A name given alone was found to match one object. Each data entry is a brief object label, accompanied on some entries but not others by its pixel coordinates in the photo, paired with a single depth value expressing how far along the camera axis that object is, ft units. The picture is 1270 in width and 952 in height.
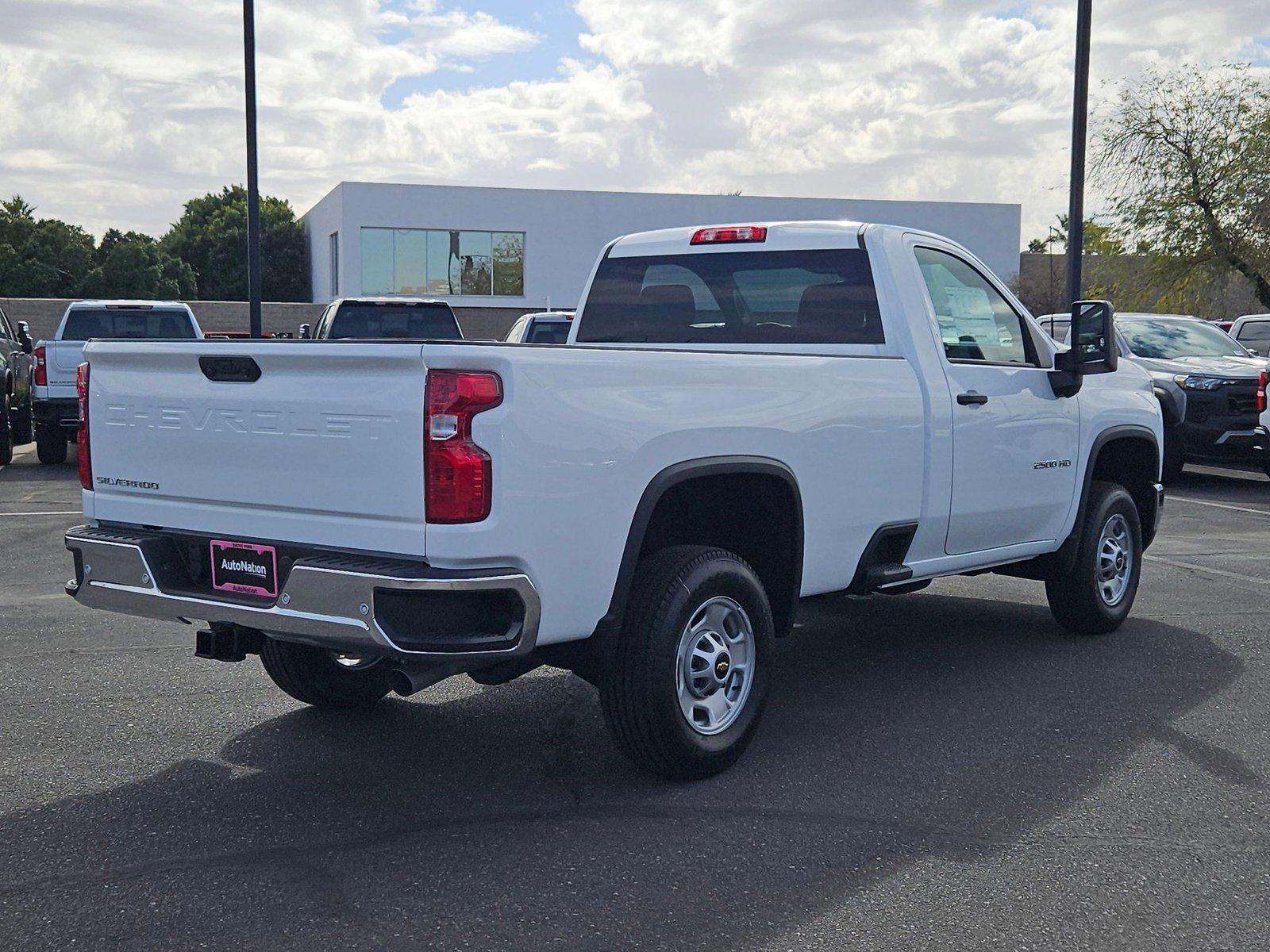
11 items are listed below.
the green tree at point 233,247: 221.05
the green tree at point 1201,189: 96.68
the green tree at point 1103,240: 103.65
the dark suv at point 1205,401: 47.47
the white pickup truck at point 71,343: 53.62
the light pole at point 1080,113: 59.93
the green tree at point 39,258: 229.66
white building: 160.86
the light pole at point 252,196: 55.42
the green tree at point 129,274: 237.66
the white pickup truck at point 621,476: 13.10
